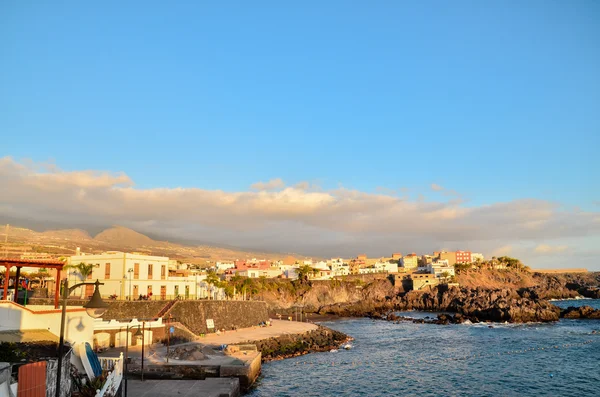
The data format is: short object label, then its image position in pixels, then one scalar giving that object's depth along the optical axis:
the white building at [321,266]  156.21
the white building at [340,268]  166.49
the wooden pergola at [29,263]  20.81
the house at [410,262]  194.25
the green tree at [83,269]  50.75
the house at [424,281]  130.25
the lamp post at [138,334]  36.20
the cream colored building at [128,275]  50.03
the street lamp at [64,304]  12.52
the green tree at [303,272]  124.75
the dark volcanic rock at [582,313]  80.01
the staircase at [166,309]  44.94
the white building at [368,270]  168.91
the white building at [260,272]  124.63
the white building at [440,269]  138.25
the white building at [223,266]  146.38
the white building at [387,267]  175.88
